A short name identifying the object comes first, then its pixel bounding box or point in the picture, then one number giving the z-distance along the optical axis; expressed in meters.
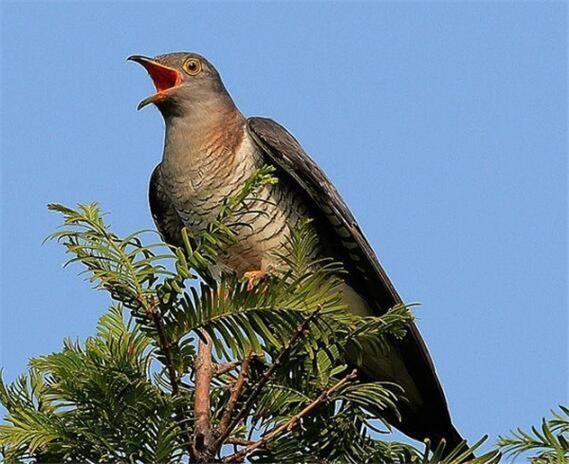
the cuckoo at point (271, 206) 7.47
